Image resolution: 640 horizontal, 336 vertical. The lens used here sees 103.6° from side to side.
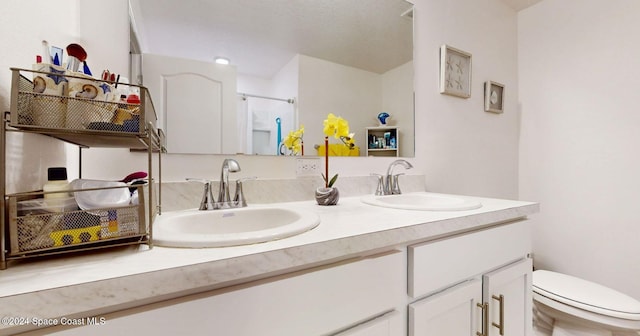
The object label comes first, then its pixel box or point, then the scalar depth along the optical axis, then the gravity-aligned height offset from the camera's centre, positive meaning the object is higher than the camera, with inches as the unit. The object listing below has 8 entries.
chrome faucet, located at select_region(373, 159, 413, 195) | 48.1 -3.5
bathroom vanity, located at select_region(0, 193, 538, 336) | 13.6 -8.5
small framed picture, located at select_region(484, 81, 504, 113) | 66.9 +19.0
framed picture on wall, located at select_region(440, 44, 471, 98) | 57.8 +22.6
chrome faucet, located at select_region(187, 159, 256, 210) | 31.8 -3.9
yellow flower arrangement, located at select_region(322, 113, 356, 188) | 43.5 +6.7
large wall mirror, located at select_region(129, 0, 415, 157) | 34.1 +15.7
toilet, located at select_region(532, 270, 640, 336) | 42.1 -25.0
